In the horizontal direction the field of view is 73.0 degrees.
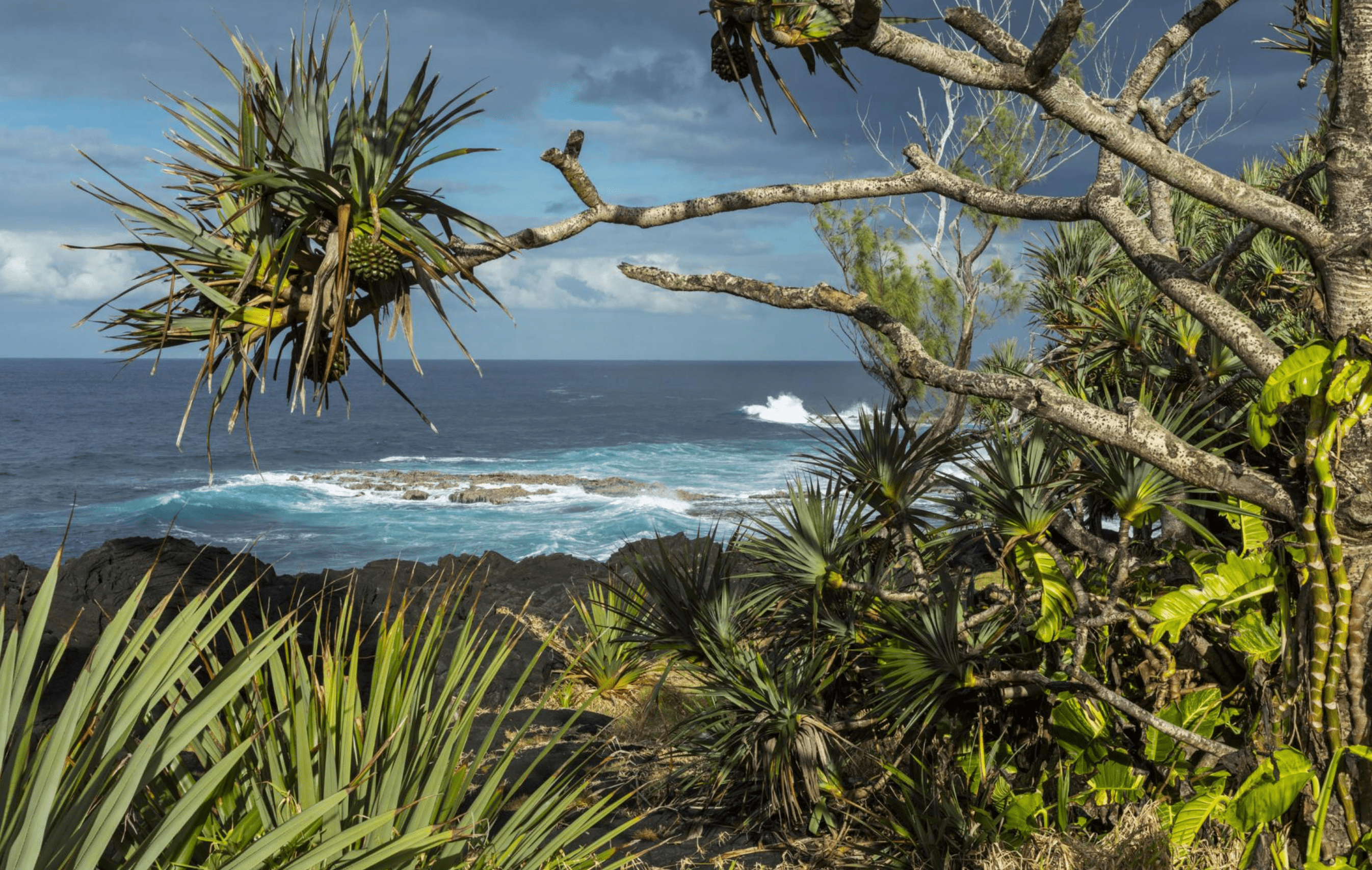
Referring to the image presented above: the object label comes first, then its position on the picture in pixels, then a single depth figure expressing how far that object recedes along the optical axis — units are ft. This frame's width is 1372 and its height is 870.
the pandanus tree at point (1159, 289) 9.65
